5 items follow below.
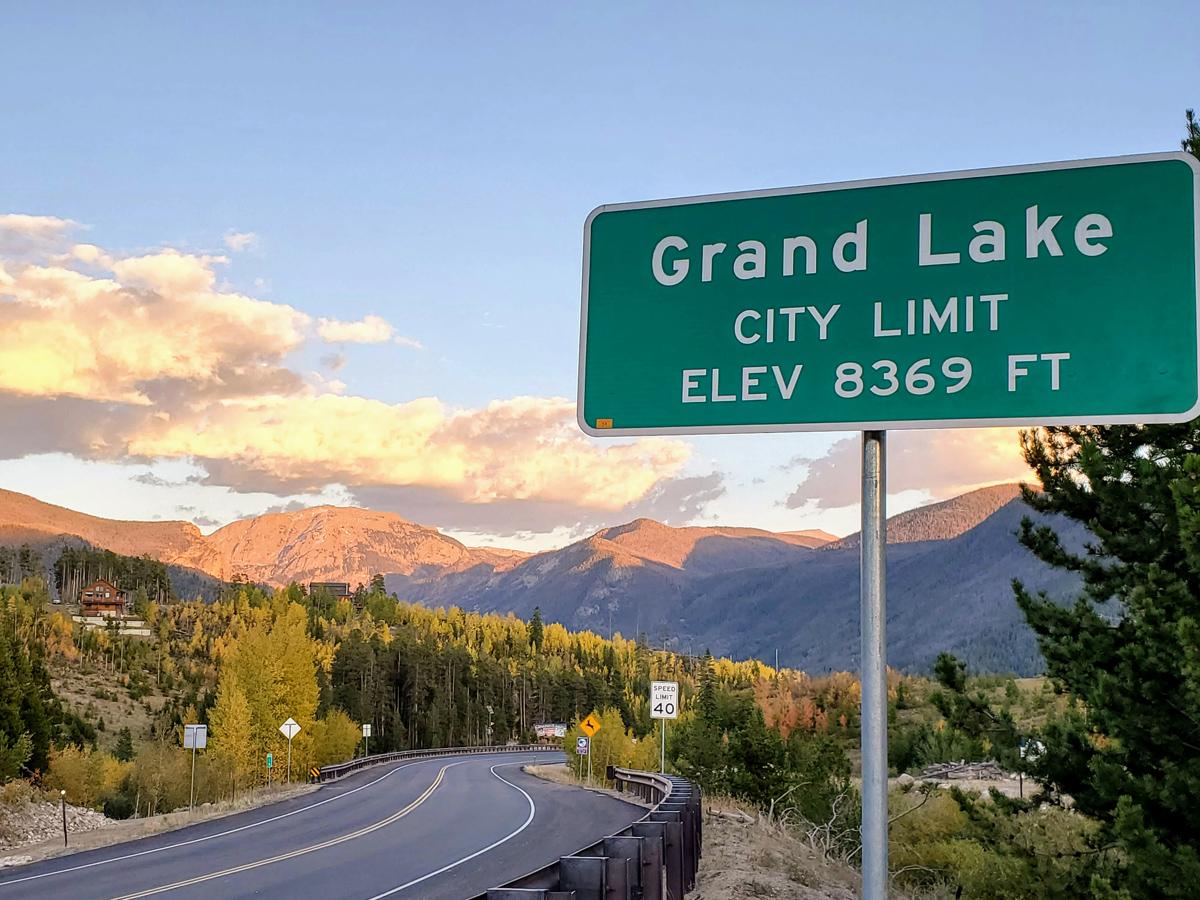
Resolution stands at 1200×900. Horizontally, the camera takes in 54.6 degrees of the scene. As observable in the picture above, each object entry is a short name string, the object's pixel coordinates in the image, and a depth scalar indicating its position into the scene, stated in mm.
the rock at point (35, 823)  27422
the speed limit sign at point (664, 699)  26750
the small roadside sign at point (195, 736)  34094
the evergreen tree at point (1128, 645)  10578
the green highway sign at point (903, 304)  2910
